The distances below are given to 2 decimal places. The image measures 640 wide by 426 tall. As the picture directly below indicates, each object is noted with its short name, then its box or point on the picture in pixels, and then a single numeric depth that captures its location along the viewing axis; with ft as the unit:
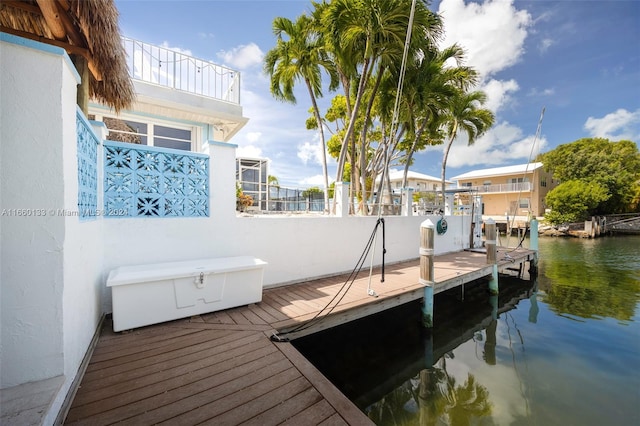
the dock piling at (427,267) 15.72
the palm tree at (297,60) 24.56
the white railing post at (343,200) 20.34
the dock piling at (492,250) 23.11
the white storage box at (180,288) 9.79
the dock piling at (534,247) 31.48
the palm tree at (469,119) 40.14
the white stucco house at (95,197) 5.45
